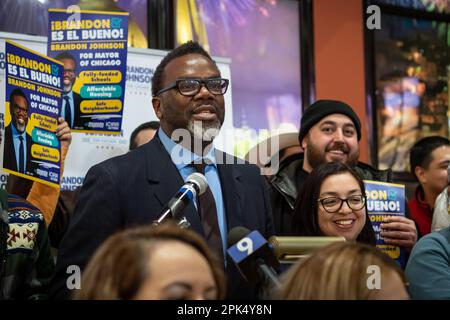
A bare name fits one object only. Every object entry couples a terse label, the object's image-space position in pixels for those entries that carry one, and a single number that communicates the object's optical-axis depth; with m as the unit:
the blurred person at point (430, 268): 2.71
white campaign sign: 4.14
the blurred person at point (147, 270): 1.50
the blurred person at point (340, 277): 1.58
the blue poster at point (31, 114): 3.33
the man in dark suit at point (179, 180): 2.37
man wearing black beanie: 3.66
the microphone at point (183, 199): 1.93
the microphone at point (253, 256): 1.76
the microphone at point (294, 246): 1.96
